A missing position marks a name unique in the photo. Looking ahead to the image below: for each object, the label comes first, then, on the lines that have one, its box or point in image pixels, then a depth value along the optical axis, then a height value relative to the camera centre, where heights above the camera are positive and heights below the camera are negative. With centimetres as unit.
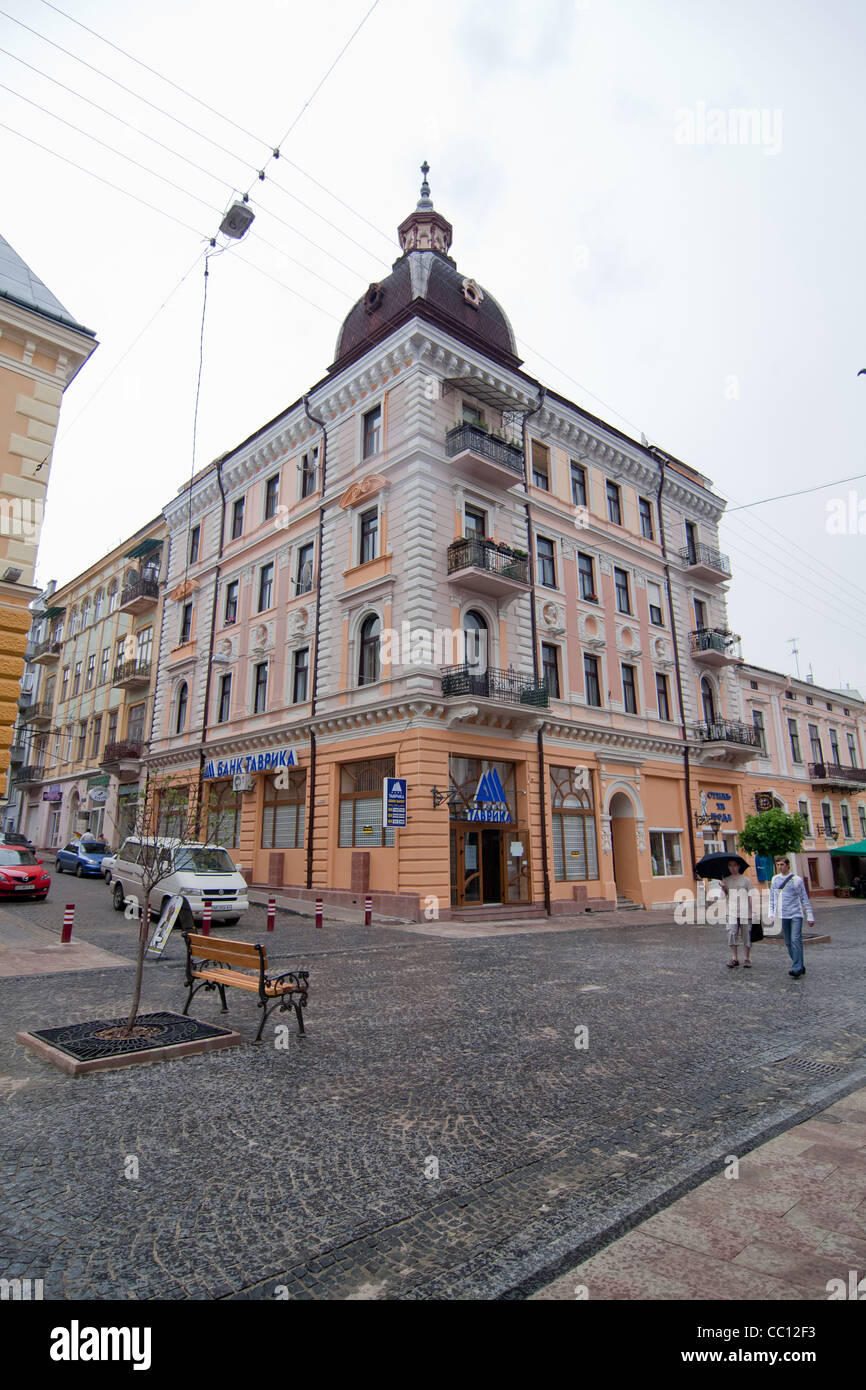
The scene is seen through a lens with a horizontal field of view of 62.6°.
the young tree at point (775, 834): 1964 +74
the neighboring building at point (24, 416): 1124 +742
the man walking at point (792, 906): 1095 -71
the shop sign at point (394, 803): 1852 +148
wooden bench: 700 -118
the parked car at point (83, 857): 2933 +16
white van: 1641 -53
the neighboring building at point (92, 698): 3659 +924
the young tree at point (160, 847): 704 +34
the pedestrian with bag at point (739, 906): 1180 -74
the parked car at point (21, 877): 1952 -43
